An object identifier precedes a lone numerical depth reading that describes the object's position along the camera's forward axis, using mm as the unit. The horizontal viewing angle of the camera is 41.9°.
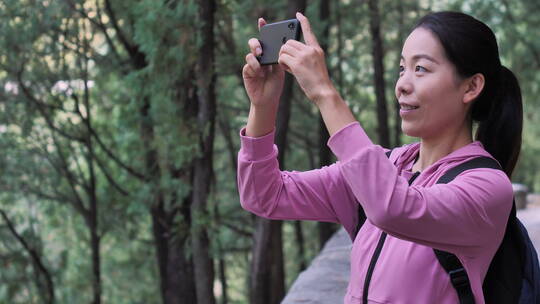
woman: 1516
